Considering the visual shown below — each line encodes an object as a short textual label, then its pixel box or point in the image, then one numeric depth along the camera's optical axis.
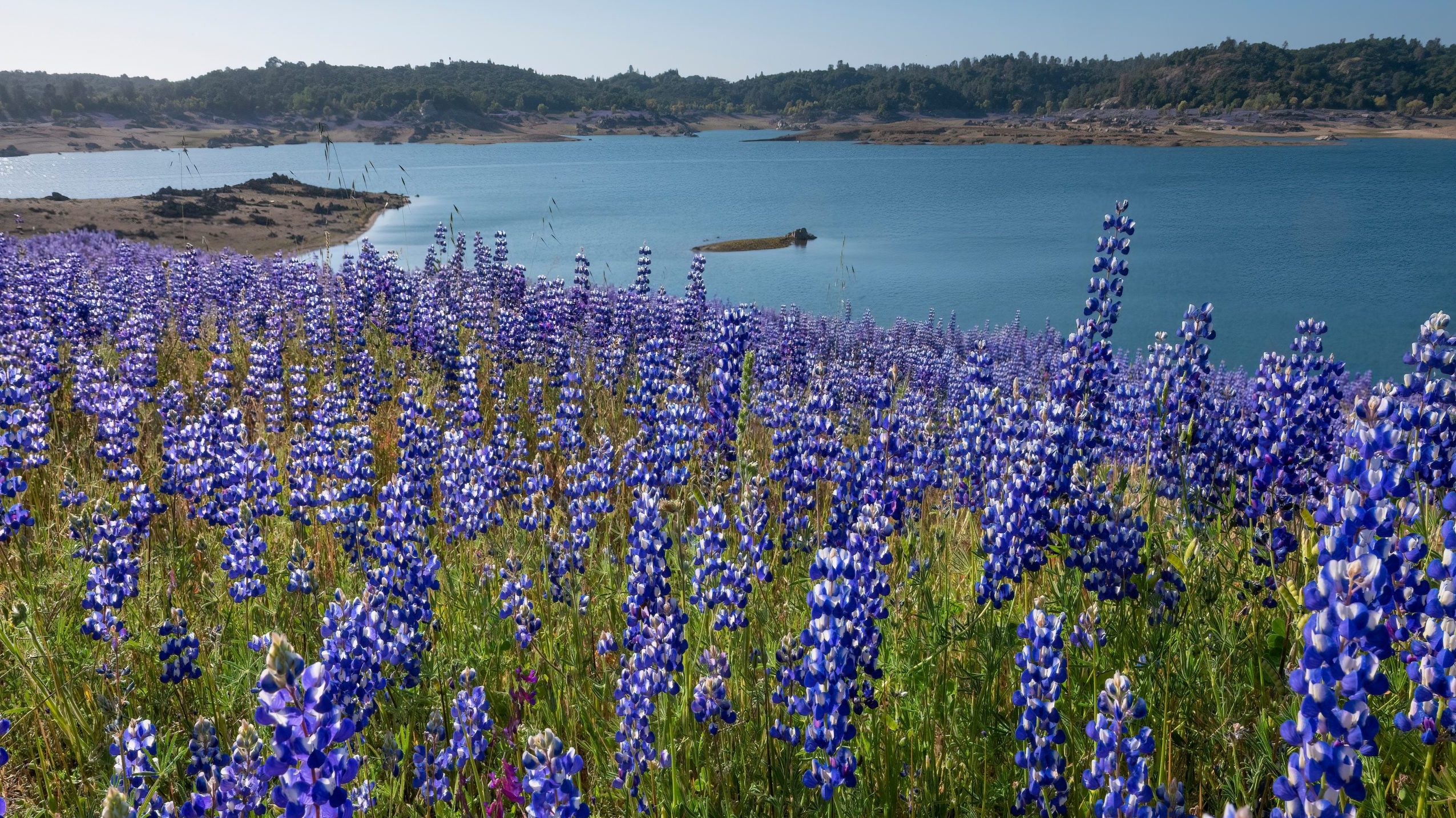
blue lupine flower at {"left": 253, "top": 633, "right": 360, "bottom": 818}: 1.35
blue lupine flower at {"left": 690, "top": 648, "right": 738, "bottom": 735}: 2.39
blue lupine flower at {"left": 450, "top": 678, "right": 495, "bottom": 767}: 2.47
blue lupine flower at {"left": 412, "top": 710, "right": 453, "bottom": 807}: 2.46
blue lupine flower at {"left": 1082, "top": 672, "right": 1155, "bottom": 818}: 1.83
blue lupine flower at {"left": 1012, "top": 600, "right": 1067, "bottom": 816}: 2.16
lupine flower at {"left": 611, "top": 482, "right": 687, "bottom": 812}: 2.41
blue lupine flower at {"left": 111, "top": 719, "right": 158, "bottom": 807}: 2.26
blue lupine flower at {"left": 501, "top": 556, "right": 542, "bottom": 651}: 3.10
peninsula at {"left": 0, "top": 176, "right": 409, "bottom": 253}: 23.14
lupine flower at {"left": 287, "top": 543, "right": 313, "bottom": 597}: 3.14
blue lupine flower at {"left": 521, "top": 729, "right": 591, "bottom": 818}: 1.71
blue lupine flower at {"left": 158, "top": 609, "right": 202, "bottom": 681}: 2.98
